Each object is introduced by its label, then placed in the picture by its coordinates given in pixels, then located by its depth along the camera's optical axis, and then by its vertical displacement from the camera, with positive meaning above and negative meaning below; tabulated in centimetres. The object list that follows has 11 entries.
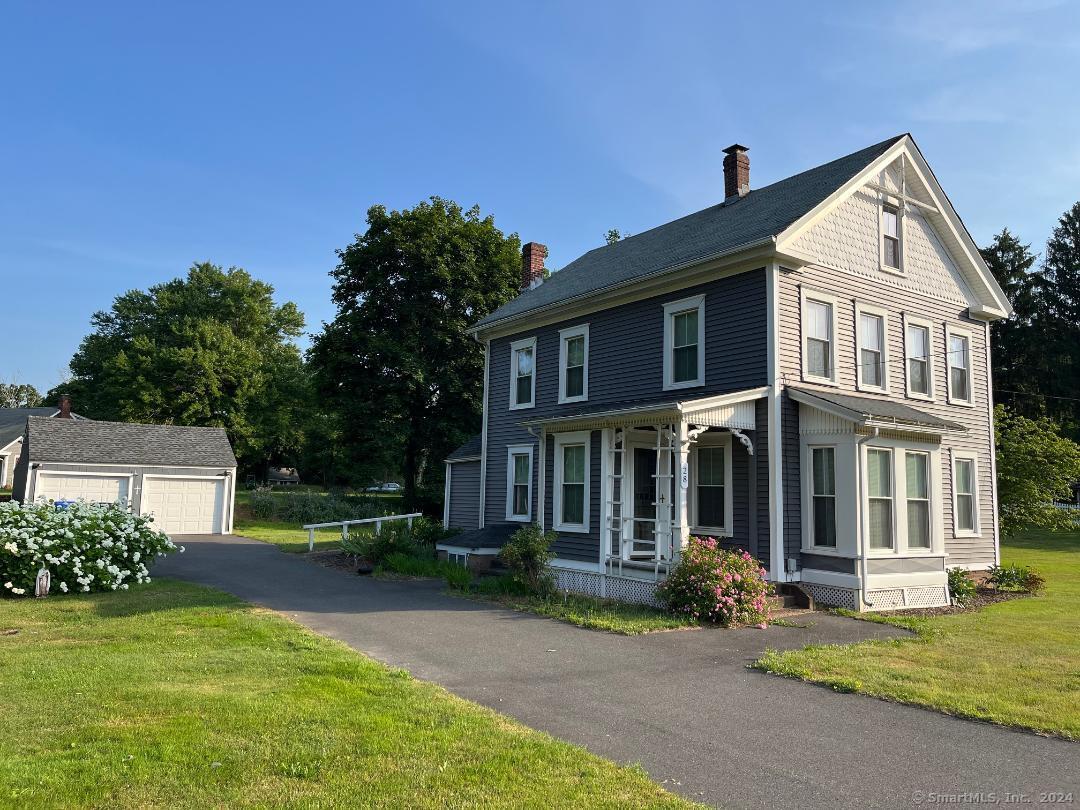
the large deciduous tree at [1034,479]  2066 +83
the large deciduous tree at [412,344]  3133 +632
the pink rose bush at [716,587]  1108 -130
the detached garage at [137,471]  2630 +61
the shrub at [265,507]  3469 -76
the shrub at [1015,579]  1570 -150
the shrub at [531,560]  1369 -117
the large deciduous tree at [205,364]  4519 +801
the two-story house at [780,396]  1278 +215
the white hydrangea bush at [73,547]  1276 -109
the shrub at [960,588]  1381 -151
